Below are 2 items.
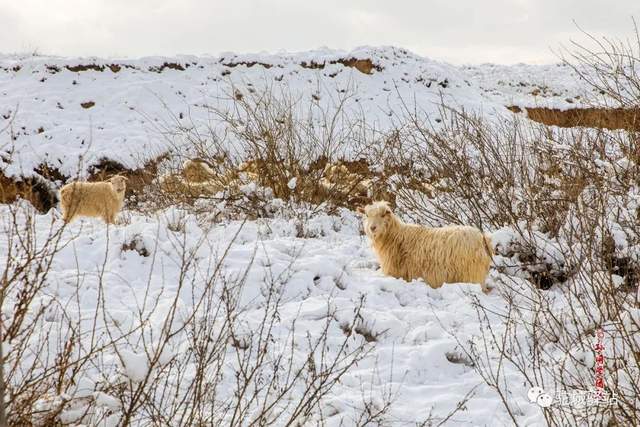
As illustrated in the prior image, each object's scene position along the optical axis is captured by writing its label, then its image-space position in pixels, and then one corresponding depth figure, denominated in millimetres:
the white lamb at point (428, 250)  12273
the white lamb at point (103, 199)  19500
